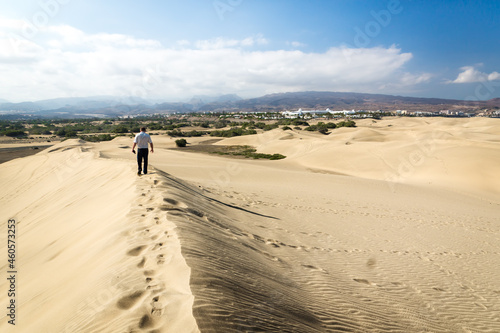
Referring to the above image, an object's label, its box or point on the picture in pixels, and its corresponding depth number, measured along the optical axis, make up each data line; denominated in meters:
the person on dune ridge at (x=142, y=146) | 8.70
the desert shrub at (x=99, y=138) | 43.03
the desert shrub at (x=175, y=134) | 48.53
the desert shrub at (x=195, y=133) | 51.29
